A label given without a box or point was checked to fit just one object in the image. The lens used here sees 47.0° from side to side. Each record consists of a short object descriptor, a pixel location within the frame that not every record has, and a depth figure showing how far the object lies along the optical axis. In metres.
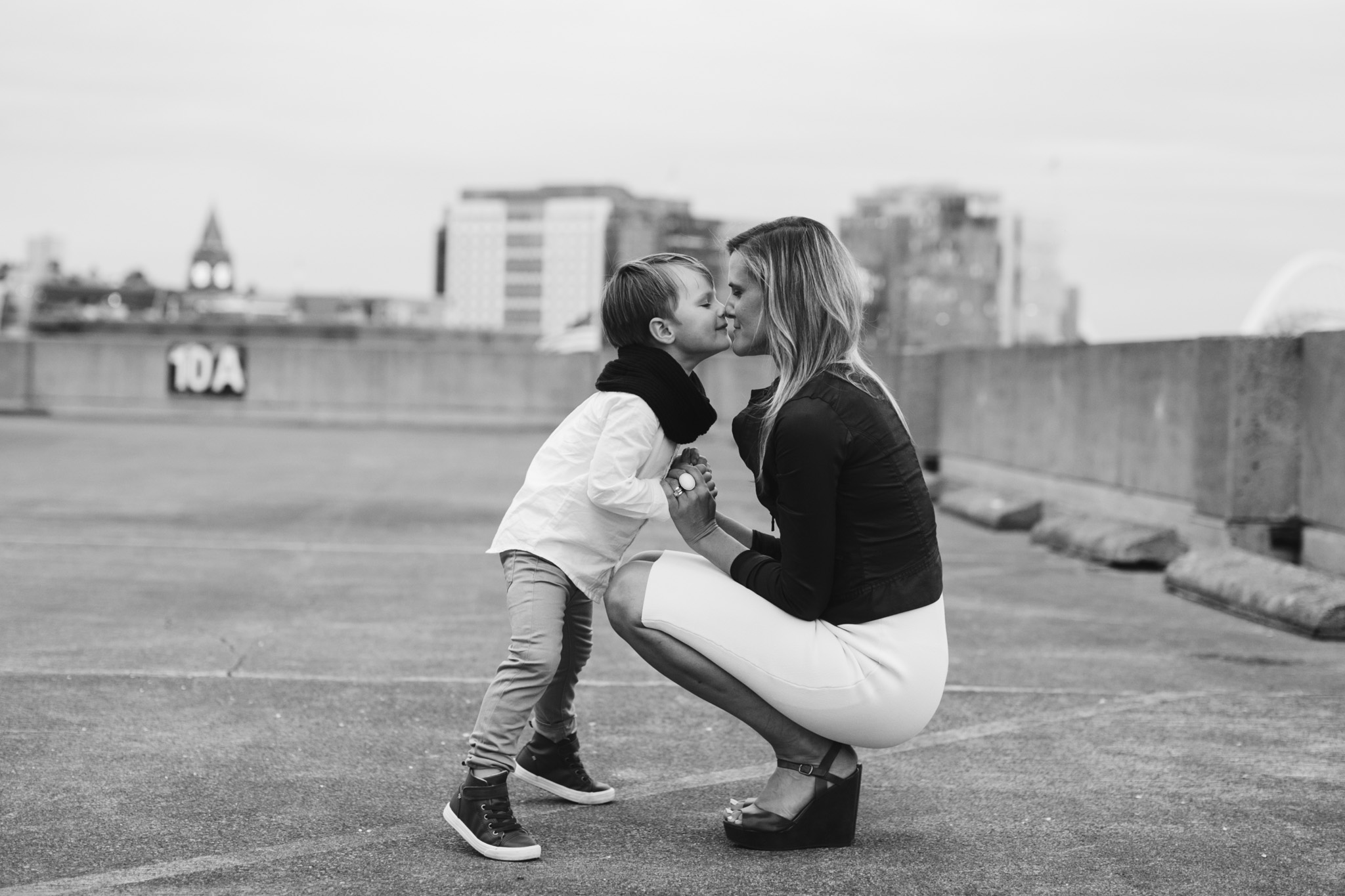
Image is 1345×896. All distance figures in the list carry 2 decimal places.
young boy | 3.93
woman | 3.93
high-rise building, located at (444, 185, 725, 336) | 187.10
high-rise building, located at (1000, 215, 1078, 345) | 181.75
